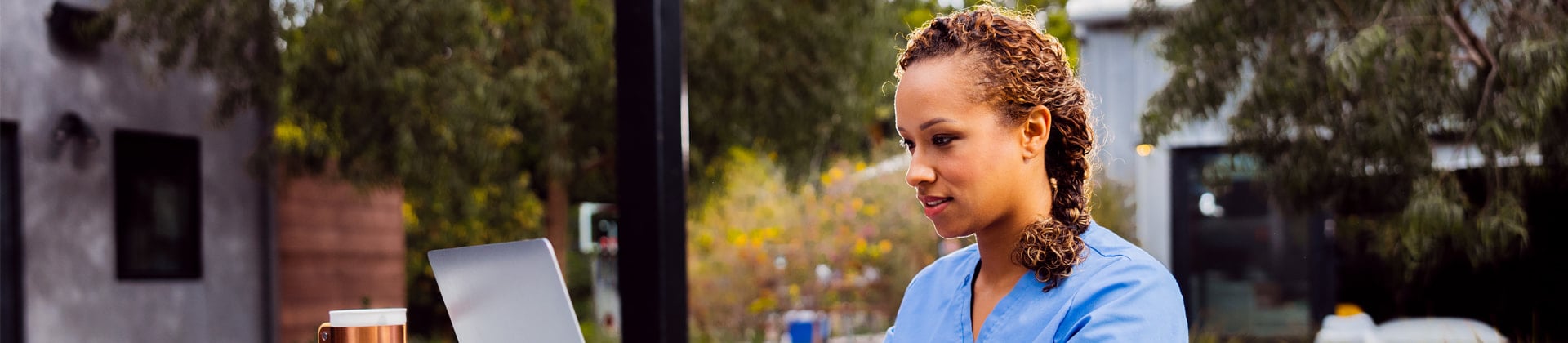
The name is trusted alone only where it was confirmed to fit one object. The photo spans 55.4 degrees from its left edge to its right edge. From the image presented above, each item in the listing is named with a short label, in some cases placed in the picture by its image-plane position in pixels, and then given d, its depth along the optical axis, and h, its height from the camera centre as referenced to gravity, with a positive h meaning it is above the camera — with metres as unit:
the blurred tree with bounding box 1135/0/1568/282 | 5.45 +0.25
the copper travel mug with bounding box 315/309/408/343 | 1.53 -0.14
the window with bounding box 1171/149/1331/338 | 10.28 -0.64
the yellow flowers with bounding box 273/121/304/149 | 8.75 +0.37
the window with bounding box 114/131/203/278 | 7.93 -0.04
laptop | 1.35 -0.10
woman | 1.35 +0.01
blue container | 10.14 -1.03
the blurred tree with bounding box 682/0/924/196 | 9.62 +0.73
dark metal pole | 3.41 +0.03
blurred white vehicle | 7.09 -0.82
